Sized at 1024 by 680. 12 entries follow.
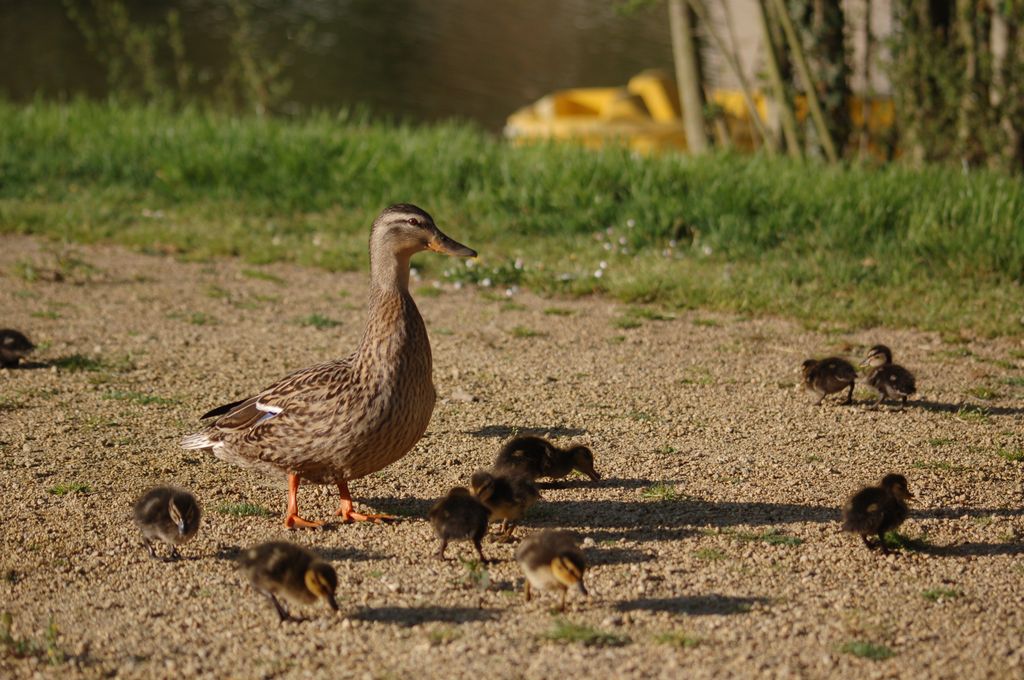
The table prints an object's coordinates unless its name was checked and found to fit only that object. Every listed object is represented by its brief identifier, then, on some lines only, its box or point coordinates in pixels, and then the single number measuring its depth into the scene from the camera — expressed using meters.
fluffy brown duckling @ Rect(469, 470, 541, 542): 11.65
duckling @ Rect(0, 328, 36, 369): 16.56
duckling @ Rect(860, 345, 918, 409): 15.53
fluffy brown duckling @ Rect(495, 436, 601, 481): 12.59
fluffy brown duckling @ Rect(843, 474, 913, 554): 11.49
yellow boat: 30.03
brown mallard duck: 11.95
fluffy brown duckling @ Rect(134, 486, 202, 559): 11.27
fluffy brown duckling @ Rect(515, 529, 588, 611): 10.12
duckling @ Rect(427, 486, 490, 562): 11.12
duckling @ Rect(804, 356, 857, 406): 15.60
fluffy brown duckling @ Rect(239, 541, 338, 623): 10.09
